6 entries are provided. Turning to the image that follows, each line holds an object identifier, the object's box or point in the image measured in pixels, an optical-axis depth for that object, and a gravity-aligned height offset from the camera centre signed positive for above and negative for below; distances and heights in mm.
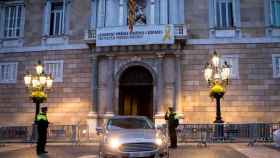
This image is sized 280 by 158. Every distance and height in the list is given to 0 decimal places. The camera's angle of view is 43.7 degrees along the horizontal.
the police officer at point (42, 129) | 13477 -980
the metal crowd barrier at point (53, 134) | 18266 -1625
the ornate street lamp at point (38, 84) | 19477 +1139
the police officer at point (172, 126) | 14844 -950
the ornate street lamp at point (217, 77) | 18578 +1434
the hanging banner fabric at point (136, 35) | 21375 +4257
